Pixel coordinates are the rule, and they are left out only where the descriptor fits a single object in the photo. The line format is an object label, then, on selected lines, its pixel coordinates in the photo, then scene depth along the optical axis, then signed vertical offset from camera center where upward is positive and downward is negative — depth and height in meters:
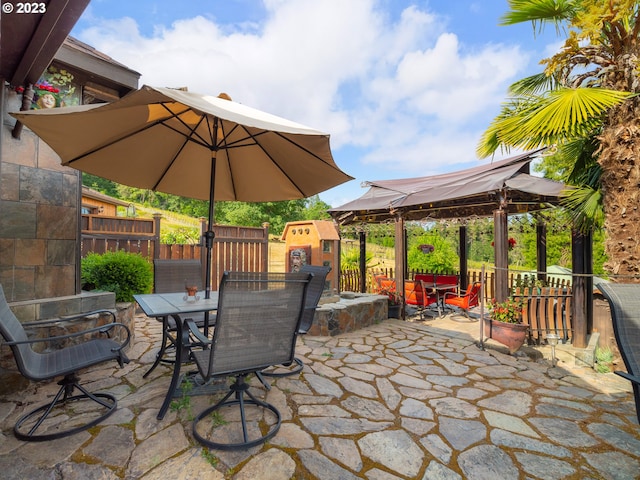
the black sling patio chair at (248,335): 1.69 -0.52
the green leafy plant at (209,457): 1.66 -1.15
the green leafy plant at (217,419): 2.03 -1.15
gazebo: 4.32 +0.78
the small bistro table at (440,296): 6.01 -1.03
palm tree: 3.19 +1.47
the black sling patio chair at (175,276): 3.29 -0.34
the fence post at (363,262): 7.88 -0.41
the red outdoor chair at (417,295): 5.75 -0.95
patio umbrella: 1.99 +0.84
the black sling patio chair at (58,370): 1.78 -0.75
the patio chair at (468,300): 5.68 -1.01
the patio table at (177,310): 2.07 -0.45
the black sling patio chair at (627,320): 1.62 -0.41
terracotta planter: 3.92 -1.12
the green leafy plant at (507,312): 4.19 -0.89
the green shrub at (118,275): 3.79 -0.37
